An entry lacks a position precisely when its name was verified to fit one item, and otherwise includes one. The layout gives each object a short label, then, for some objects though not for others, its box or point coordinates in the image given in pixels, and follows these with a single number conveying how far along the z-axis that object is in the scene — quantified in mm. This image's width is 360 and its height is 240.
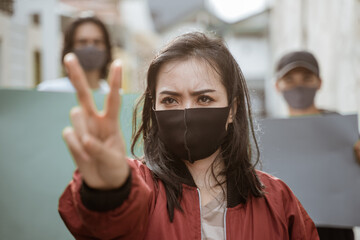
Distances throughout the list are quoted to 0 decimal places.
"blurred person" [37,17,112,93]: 3066
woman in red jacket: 1123
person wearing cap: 2838
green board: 2330
